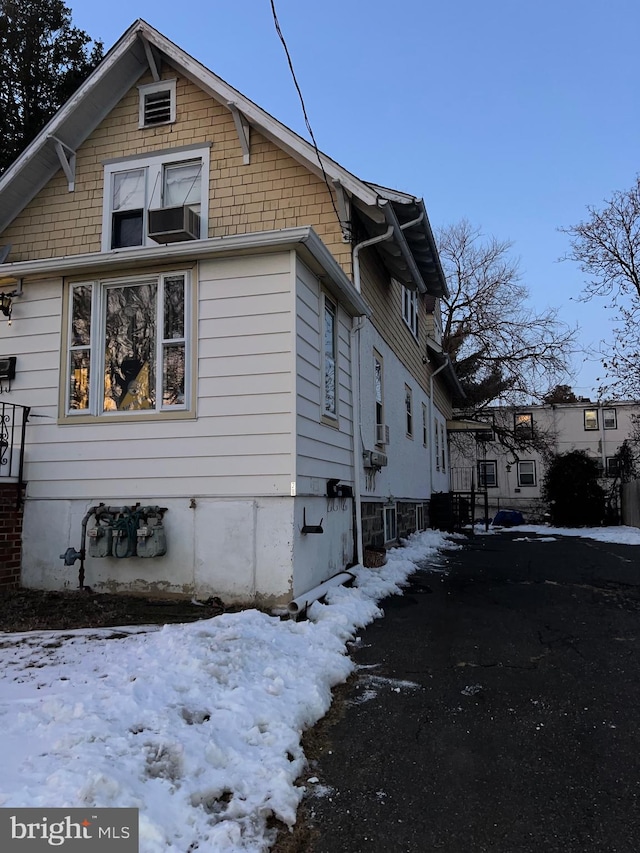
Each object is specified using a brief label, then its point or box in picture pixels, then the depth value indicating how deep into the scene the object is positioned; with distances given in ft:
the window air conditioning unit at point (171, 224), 25.20
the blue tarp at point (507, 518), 79.87
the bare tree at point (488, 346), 82.12
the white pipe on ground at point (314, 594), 18.25
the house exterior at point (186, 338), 19.97
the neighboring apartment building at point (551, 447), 104.17
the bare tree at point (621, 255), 71.46
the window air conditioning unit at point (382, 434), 33.20
